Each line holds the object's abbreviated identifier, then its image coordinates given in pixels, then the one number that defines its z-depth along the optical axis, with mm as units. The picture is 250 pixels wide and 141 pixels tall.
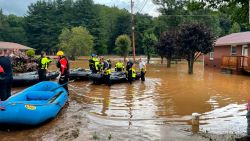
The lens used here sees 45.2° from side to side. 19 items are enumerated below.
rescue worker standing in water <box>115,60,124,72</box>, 21734
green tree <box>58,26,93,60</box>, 56406
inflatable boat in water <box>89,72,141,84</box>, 18020
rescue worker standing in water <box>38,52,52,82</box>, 15713
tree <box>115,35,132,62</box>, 49844
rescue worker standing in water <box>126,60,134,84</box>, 19234
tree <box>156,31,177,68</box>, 34750
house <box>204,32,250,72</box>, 25594
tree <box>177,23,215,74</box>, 25234
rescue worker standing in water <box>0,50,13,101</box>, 9734
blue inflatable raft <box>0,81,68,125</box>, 7828
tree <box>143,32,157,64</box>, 44250
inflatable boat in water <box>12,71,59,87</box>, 16469
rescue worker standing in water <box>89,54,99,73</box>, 19922
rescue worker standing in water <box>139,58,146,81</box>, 20694
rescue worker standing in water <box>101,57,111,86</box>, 17744
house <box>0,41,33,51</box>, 50756
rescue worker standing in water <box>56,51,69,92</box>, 12508
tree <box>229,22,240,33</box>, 65375
